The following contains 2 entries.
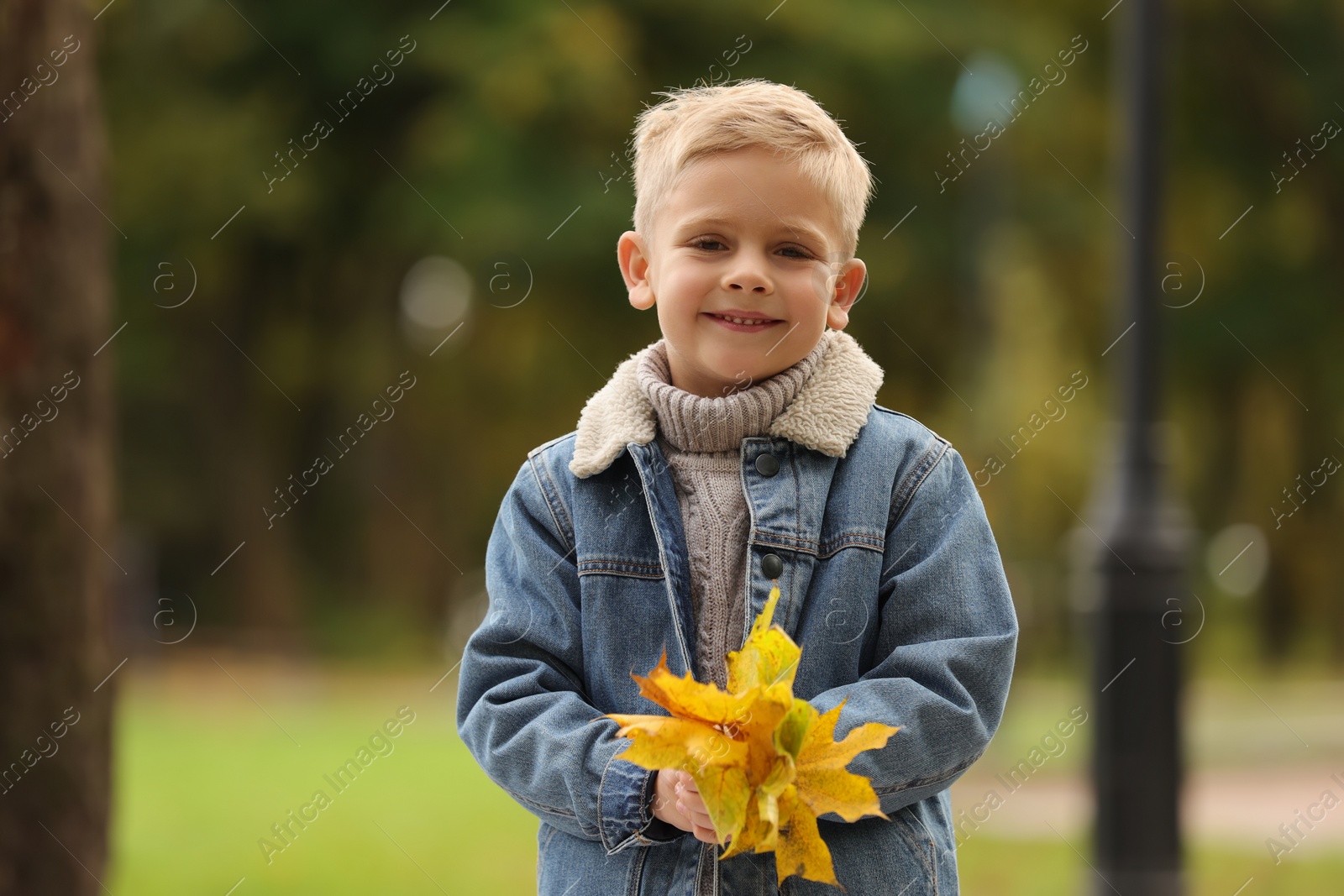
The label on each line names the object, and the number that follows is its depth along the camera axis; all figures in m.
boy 3.60
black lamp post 9.66
